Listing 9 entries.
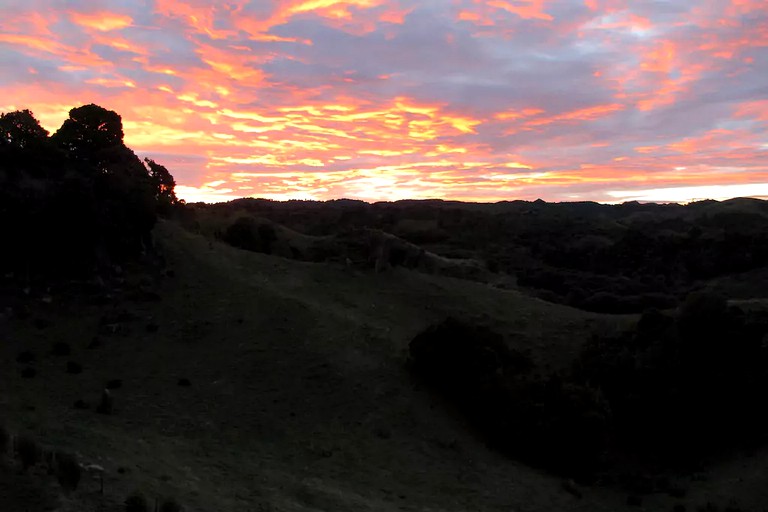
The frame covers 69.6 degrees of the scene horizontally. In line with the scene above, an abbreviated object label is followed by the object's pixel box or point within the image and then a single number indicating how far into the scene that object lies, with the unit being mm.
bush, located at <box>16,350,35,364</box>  31547
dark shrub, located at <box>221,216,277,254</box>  65662
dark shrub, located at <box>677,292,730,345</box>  35281
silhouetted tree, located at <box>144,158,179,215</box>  54906
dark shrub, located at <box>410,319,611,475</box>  29641
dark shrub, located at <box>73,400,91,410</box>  26719
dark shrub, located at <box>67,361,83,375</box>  31328
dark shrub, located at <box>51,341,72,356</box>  33344
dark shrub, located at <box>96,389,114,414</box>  26594
